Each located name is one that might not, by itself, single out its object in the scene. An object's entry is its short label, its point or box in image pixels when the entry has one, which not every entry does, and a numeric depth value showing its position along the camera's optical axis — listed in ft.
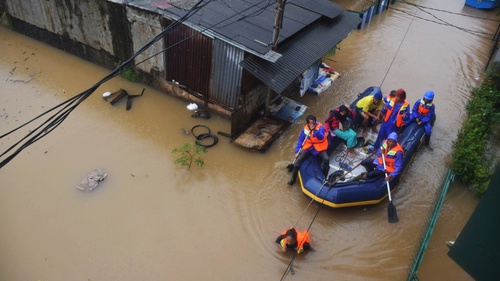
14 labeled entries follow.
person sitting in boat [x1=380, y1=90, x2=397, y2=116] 30.60
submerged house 28.84
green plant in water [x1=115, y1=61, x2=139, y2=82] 37.73
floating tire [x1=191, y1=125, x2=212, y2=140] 32.18
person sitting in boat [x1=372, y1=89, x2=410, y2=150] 29.81
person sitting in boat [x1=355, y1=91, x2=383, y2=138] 31.89
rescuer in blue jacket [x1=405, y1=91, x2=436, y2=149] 29.73
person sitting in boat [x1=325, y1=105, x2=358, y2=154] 29.37
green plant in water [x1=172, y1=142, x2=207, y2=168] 29.04
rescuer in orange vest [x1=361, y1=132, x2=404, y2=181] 25.26
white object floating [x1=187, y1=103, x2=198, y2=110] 34.42
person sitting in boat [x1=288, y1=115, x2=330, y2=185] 26.66
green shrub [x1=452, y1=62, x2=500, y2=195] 28.50
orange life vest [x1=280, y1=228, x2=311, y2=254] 23.14
